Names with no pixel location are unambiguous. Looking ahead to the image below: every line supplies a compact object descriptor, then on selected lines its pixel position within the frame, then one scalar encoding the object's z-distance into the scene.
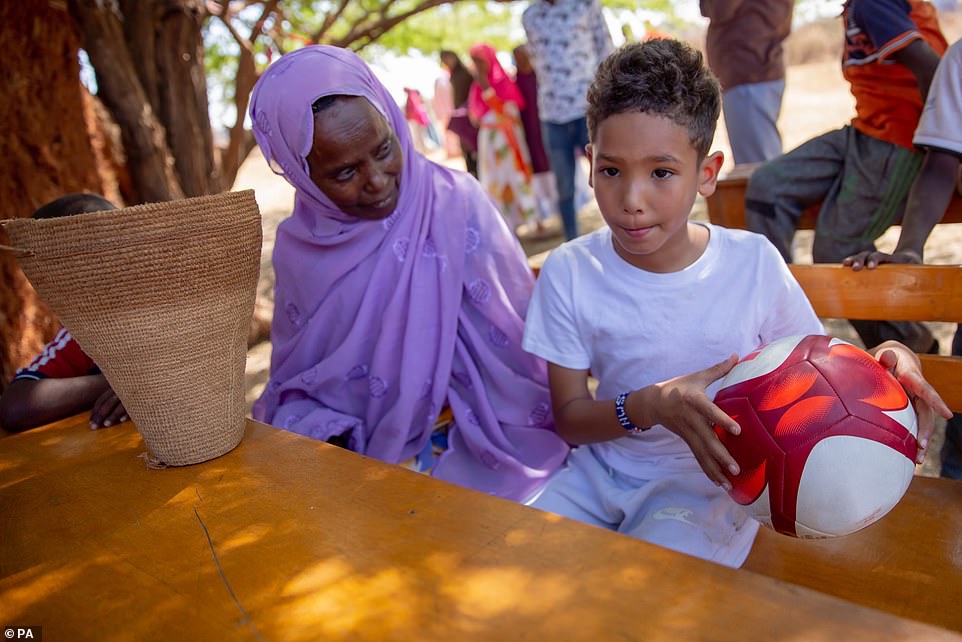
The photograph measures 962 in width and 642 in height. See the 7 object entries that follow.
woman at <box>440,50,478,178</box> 9.29
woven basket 1.25
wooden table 0.86
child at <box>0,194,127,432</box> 1.84
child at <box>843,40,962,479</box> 2.09
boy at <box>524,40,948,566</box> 1.54
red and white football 1.17
